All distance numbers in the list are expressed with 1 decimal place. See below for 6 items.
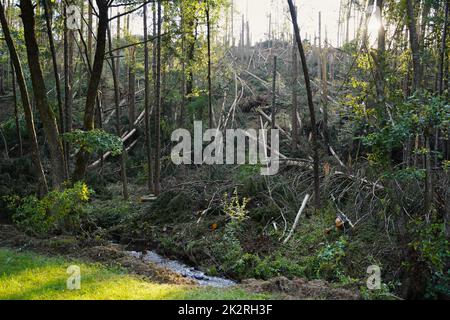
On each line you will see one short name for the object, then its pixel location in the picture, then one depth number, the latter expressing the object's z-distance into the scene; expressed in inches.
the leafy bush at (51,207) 364.2
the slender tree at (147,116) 578.9
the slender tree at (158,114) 543.5
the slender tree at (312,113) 415.8
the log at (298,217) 429.9
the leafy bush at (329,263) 358.6
